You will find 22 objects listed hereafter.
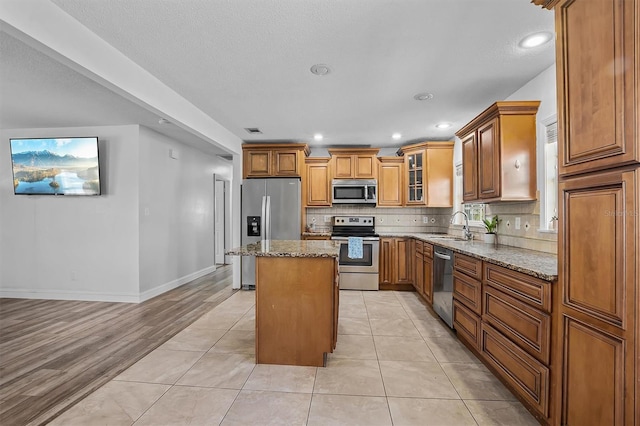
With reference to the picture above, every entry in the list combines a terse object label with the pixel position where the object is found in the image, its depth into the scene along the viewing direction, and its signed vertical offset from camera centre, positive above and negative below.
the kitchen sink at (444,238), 3.86 -0.36
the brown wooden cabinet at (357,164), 5.03 +0.86
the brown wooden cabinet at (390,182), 5.08 +0.55
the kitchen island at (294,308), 2.37 -0.78
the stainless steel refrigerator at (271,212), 4.73 +0.03
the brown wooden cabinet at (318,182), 5.11 +0.56
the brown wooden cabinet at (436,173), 4.68 +0.64
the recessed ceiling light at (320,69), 2.47 +1.26
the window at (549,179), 2.52 +0.30
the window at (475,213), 3.87 -0.01
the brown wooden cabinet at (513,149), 2.65 +0.59
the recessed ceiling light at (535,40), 2.03 +1.25
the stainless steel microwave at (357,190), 5.00 +0.40
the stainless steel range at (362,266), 4.68 -0.87
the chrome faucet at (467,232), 3.79 -0.26
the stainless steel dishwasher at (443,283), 3.00 -0.79
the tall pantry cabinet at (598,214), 1.11 -0.01
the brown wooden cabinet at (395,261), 4.69 -0.79
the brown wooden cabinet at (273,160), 4.83 +0.91
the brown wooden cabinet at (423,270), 3.65 -0.79
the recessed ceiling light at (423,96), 3.05 +1.26
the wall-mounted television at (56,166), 3.93 +0.67
